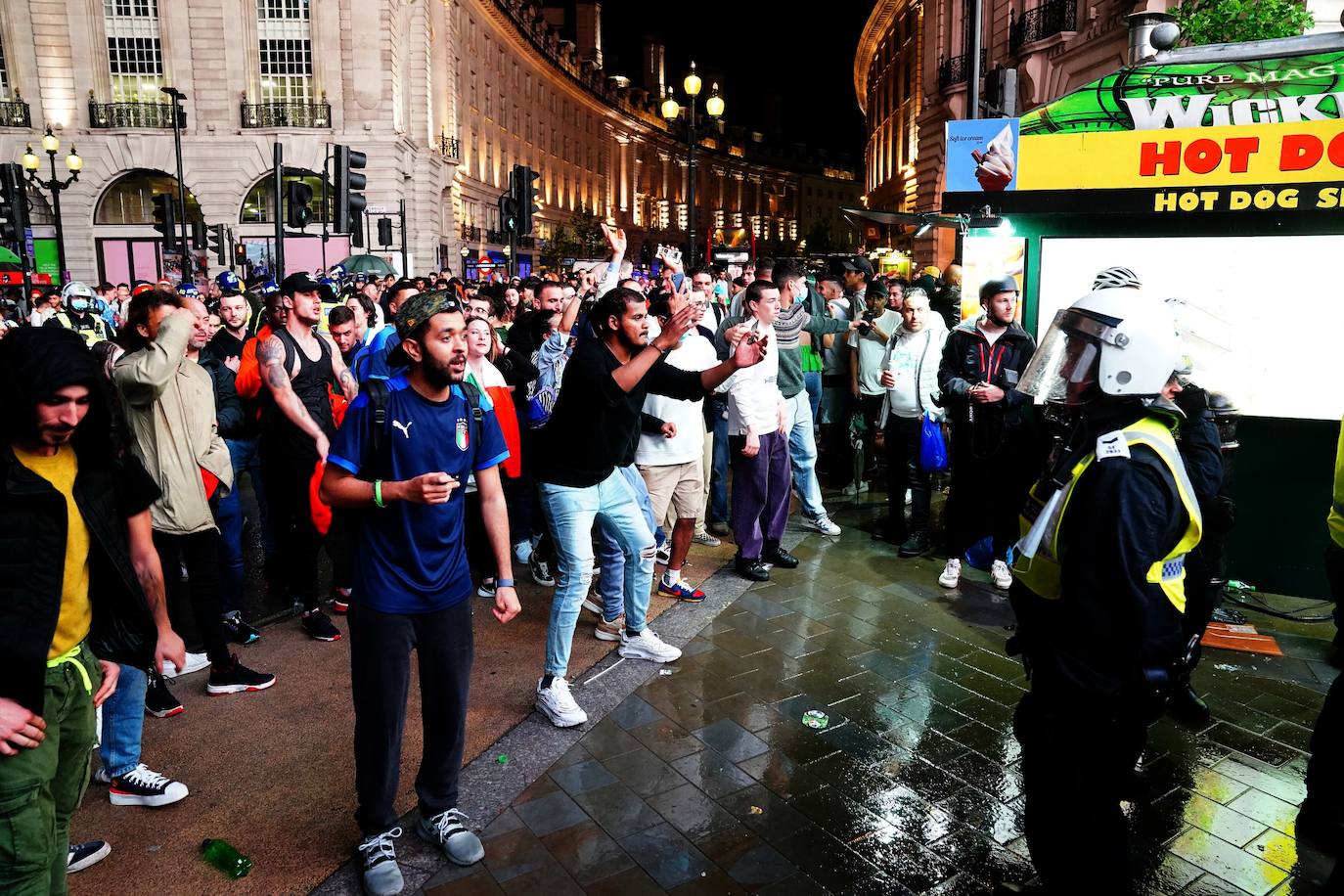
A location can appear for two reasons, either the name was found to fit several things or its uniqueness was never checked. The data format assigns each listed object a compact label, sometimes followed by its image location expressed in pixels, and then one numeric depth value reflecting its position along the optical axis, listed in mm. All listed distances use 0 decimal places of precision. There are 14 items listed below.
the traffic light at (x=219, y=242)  27844
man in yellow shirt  2361
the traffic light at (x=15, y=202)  16547
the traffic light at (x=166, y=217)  21922
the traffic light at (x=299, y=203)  13547
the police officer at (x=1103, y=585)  2672
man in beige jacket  4047
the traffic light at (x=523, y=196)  13477
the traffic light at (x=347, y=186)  11516
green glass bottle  3449
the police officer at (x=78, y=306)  13177
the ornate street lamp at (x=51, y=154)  25517
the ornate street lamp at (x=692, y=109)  15477
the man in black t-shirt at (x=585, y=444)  4621
